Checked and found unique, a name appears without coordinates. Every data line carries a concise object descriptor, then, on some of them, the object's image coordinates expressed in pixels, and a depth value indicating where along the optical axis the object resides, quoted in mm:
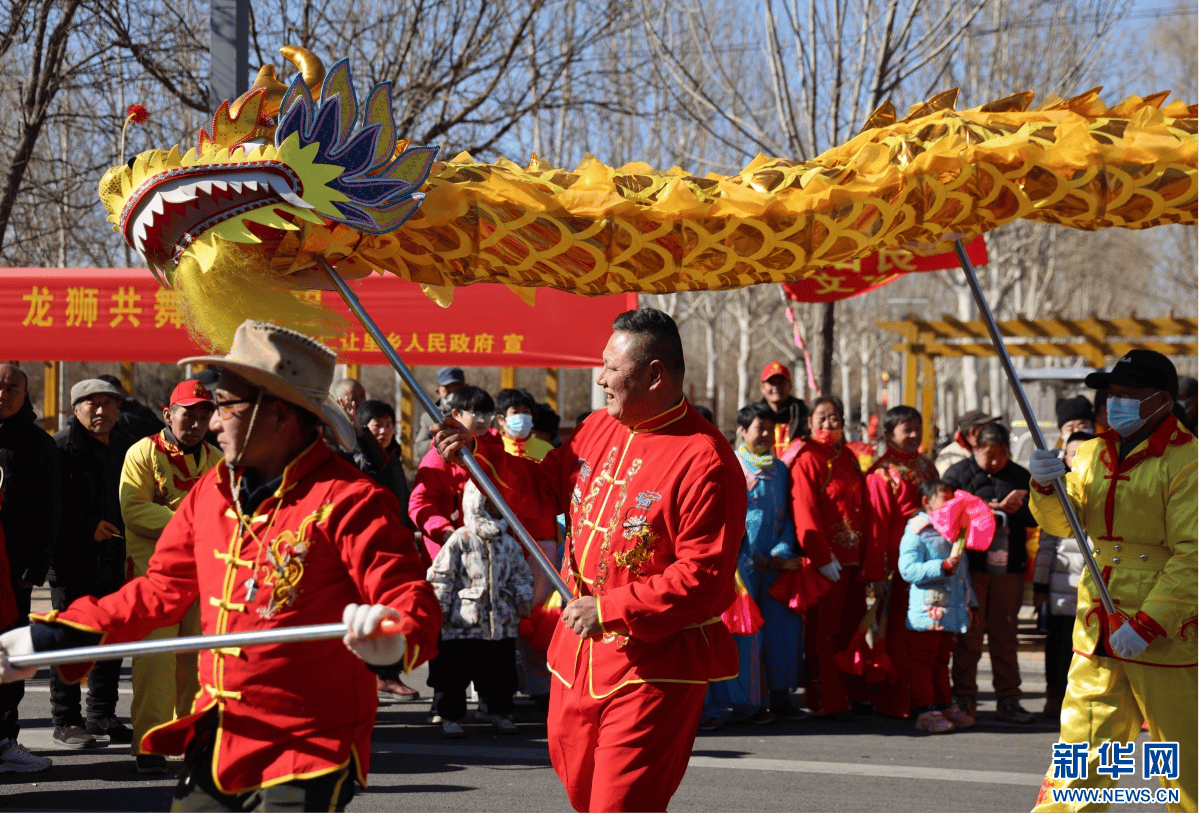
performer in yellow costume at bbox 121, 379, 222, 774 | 5871
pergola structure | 13211
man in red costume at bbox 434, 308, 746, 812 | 3561
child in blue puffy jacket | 7152
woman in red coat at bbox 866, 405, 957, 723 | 7492
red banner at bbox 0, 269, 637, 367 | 9820
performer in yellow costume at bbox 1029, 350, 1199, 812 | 4328
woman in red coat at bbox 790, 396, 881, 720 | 7355
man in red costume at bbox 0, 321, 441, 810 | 2881
